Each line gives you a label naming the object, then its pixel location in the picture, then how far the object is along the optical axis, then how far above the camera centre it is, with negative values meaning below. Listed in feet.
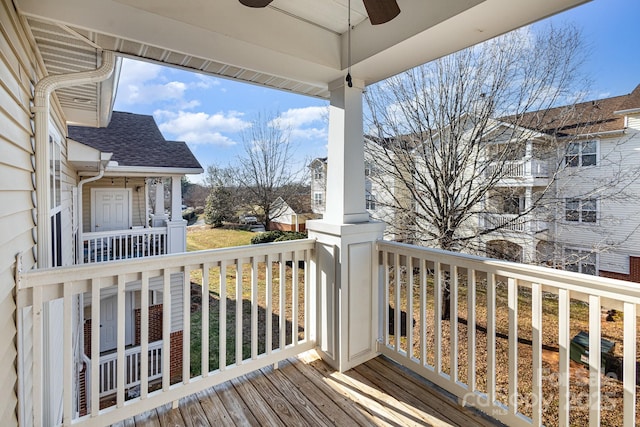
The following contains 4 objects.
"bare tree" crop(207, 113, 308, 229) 38.47 +4.44
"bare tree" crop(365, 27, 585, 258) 17.97 +5.25
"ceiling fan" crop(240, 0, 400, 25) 4.60 +2.98
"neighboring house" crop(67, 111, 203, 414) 22.68 -0.43
